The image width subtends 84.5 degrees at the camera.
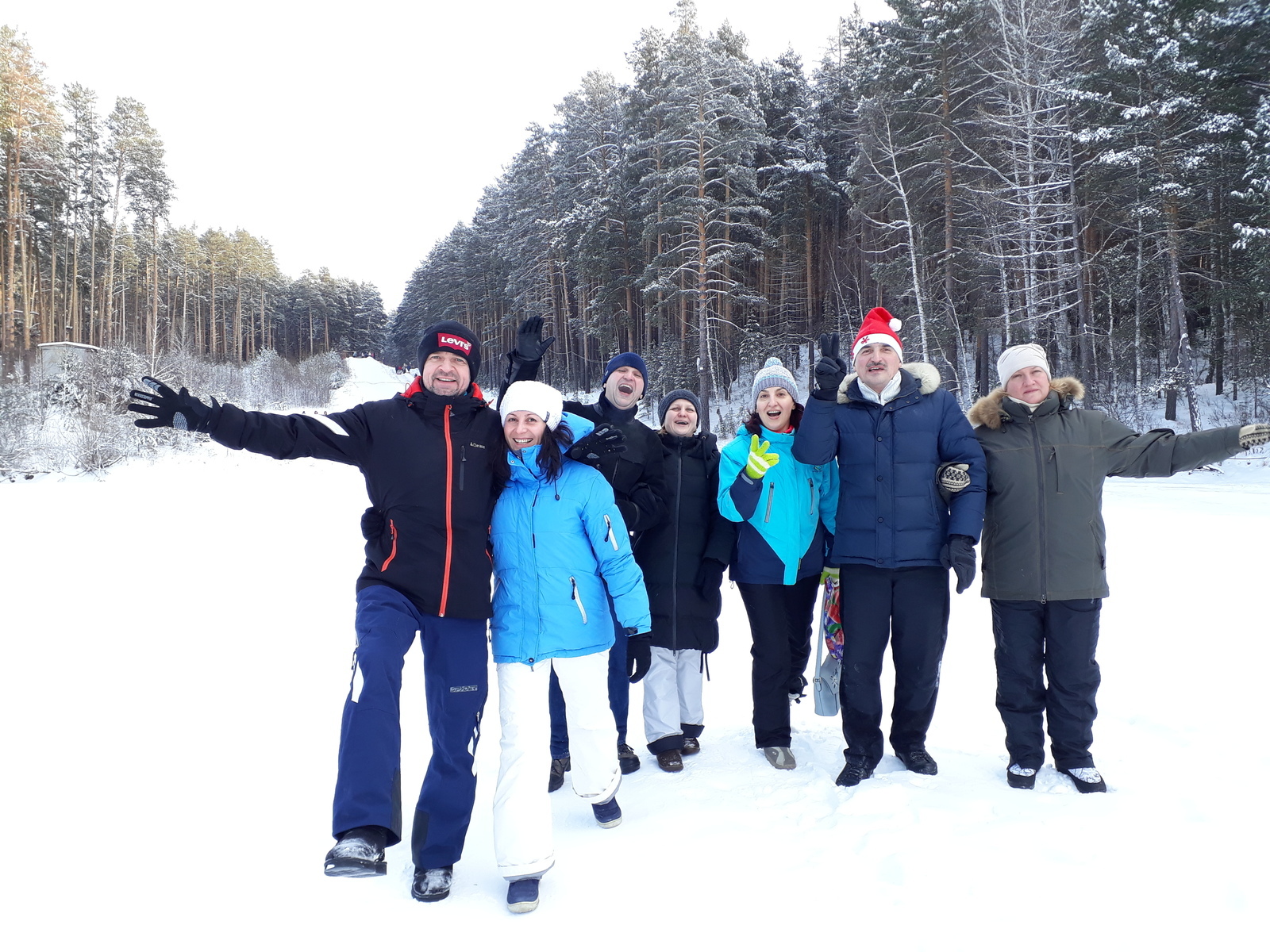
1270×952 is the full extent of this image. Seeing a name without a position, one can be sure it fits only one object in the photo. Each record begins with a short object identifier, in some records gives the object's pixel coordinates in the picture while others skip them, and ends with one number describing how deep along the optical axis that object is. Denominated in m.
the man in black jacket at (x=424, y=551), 2.67
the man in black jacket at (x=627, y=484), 3.69
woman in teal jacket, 3.73
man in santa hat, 3.44
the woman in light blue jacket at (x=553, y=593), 2.86
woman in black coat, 3.84
